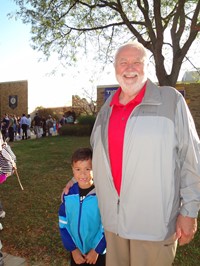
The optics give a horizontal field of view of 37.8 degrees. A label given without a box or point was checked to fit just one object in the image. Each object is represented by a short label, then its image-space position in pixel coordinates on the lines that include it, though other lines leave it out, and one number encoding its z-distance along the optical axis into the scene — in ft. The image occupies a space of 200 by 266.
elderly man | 6.30
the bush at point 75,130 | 65.00
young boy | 8.02
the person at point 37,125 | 68.40
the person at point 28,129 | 65.68
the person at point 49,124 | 73.46
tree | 26.45
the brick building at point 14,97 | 113.91
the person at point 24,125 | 63.67
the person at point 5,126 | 61.21
